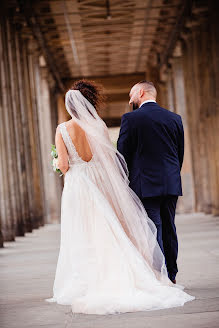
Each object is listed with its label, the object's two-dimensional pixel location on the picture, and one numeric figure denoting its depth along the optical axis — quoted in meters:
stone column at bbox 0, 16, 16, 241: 18.34
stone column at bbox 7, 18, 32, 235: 20.75
